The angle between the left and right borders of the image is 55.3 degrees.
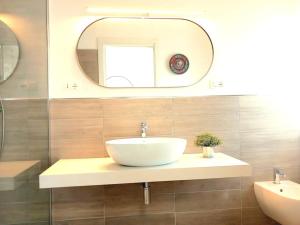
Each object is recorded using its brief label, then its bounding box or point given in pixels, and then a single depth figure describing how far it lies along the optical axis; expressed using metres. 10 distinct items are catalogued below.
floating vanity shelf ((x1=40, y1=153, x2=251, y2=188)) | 1.67
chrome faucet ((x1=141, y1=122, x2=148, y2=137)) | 2.17
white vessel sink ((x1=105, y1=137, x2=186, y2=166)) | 1.71
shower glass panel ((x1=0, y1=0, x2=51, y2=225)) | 1.51
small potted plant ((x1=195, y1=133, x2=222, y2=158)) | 2.04
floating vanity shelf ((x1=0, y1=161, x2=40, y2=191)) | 1.43
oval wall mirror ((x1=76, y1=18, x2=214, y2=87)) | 2.16
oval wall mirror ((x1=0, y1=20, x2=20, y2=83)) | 1.54
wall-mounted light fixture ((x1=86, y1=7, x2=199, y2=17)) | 2.17
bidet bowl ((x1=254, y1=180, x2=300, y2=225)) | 1.84
